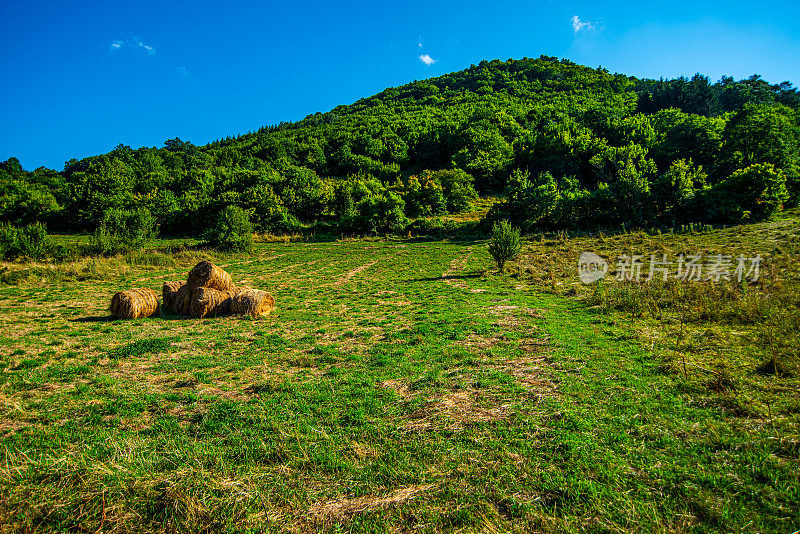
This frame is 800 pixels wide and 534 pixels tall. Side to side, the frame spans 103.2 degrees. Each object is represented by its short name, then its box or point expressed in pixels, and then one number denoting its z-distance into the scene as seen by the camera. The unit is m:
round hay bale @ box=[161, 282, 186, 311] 14.27
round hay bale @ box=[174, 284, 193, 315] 13.72
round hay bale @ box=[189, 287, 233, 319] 13.30
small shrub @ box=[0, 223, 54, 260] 24.86
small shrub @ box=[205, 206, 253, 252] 37.56
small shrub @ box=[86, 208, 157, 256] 29.73
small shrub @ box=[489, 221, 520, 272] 22.78
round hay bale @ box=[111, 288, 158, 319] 13.03
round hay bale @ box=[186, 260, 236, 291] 14.14
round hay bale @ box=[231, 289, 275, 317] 13.38
